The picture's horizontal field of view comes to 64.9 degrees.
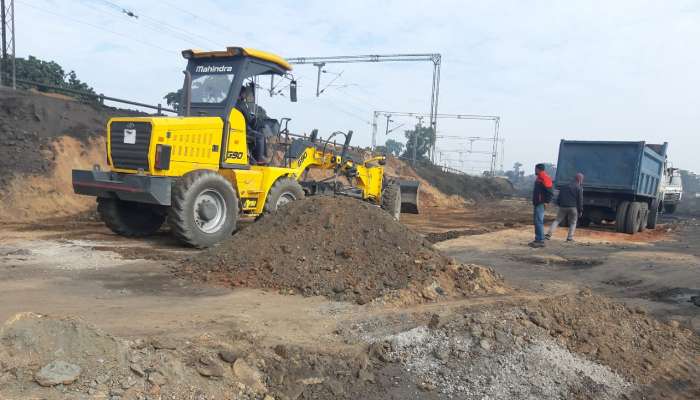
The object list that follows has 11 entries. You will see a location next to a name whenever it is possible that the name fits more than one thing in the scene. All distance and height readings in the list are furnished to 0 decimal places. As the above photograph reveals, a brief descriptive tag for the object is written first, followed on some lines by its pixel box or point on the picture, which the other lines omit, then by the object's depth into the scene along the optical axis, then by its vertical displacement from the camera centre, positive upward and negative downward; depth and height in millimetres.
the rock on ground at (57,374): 3051 -1364
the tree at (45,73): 25484 +2730
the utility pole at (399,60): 28719 +4932
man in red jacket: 11727 -600
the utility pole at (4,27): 18297 +3349
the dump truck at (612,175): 15250 -33
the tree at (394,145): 87869 +2063
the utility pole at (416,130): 35219 +2148
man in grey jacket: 12539 -720
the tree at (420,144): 49544 +1441
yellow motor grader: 8680 -315
